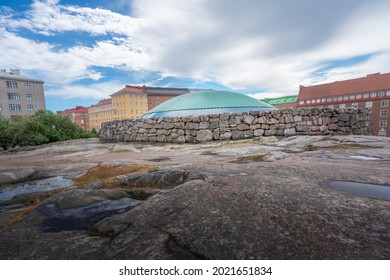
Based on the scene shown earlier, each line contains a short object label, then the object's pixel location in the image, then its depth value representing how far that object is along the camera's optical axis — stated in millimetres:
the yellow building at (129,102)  65312
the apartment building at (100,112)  71250
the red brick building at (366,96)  42094
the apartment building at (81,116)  80250
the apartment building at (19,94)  42000
